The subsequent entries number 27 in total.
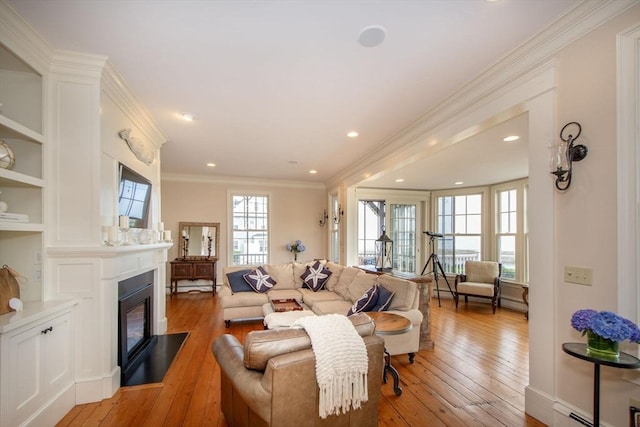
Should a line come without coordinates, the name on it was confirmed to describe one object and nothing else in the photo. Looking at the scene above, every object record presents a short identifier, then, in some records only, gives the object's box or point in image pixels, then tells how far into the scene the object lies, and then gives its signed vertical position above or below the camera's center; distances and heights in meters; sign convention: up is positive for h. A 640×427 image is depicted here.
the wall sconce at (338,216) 6.32 -0.06
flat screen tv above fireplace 2.84 +0.16
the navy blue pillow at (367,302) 3.17 -0.95
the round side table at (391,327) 2.51 -0.99
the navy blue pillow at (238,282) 4.66 -1.09
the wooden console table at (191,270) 6.40 -1.25
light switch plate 1.83 -0.38
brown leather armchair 1.48 -0.88
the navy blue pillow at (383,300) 3.15 -0.92
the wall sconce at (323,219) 7.64 -0.15
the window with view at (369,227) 7.15 -0.33
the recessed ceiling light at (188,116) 3.30 +1.08
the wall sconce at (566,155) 1.88 +0.38
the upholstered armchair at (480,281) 5.52 -1.34
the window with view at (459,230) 6.65 -0.37
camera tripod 6.05 -1.14
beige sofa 3.16 -1.19
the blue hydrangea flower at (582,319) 1.60 -0.57
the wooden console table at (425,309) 3.53 -1.14
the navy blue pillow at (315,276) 4.76 -1.03
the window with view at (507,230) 5.90 -0.33
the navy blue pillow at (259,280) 4.64 -1.07
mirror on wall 6.80 -0.63
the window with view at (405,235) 7.24 -0.53
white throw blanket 1.55 -0.81
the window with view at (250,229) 7.24 -0.40
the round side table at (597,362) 1.47 -0.76
